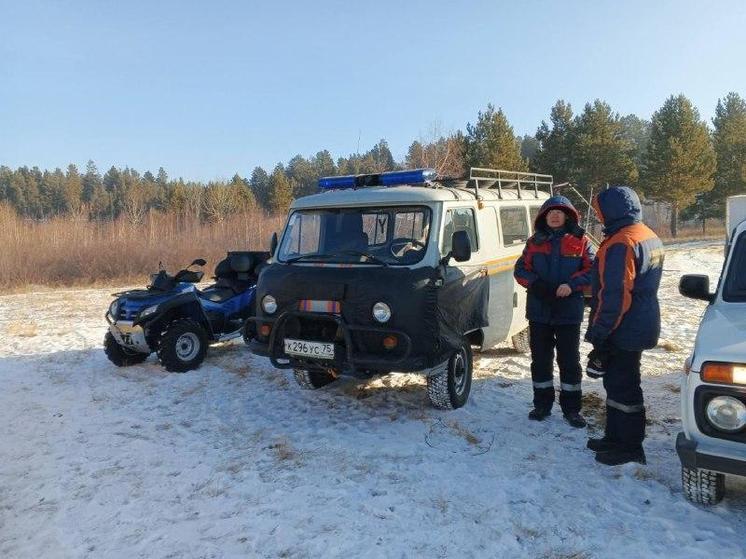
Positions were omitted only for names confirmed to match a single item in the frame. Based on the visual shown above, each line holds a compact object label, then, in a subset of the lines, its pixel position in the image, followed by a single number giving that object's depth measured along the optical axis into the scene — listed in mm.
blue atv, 7336
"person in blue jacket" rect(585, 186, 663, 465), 4109
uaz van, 4914
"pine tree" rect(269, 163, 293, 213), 53312
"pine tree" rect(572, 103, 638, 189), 36688
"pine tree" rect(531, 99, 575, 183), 37969
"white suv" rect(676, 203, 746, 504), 3115
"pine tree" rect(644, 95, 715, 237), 36281
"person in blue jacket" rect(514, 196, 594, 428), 5090
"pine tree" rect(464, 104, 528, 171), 33156
